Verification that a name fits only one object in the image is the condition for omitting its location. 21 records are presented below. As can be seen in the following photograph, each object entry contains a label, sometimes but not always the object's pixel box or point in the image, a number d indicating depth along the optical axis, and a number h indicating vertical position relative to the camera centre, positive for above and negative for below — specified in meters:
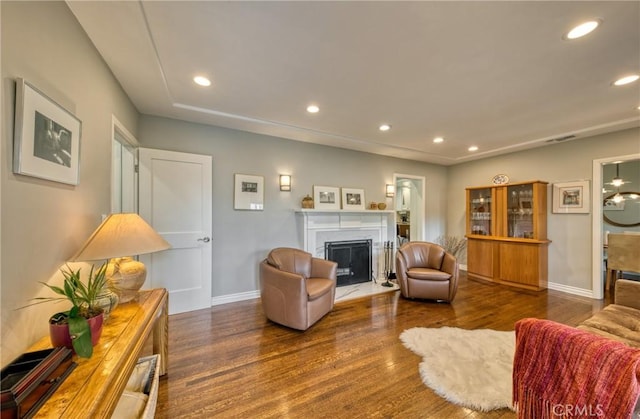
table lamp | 1.46 -0.22
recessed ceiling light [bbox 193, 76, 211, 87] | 2.43 +1.26
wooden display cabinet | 4.45 -0.37
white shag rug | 1.84 -1.29
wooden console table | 0.85 -0.64
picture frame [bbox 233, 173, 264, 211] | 3.79 +0.30
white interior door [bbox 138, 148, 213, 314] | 3.19 -0.10
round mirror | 5.12 +0.11
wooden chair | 3.74 -0.56
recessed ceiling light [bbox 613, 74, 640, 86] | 2.36 +1.28
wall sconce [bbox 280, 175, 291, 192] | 4.13 +0.48
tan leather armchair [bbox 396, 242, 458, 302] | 3.71 -0.87
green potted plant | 1.10 -0.49
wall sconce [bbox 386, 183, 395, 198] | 5.37 +0.48
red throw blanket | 1.04 -0.71
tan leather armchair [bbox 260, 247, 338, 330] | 2.77 -0.87
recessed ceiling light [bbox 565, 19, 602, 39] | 1.72 +1.28
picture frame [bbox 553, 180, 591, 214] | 4.11 +0.29
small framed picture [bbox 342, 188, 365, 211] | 4.77 +0.27
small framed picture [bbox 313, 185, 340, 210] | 4.46 +0.27
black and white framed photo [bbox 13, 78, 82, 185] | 1.10 +0.36
